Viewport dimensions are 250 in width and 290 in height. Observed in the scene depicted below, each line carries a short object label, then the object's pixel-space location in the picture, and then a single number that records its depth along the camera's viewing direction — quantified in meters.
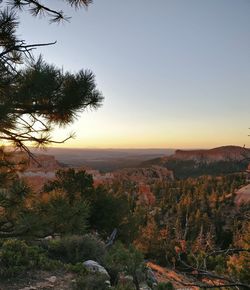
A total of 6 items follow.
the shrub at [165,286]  4.50
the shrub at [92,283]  4.43
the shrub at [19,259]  5.01
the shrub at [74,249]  6.30
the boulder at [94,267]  5.26
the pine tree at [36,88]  2.22
